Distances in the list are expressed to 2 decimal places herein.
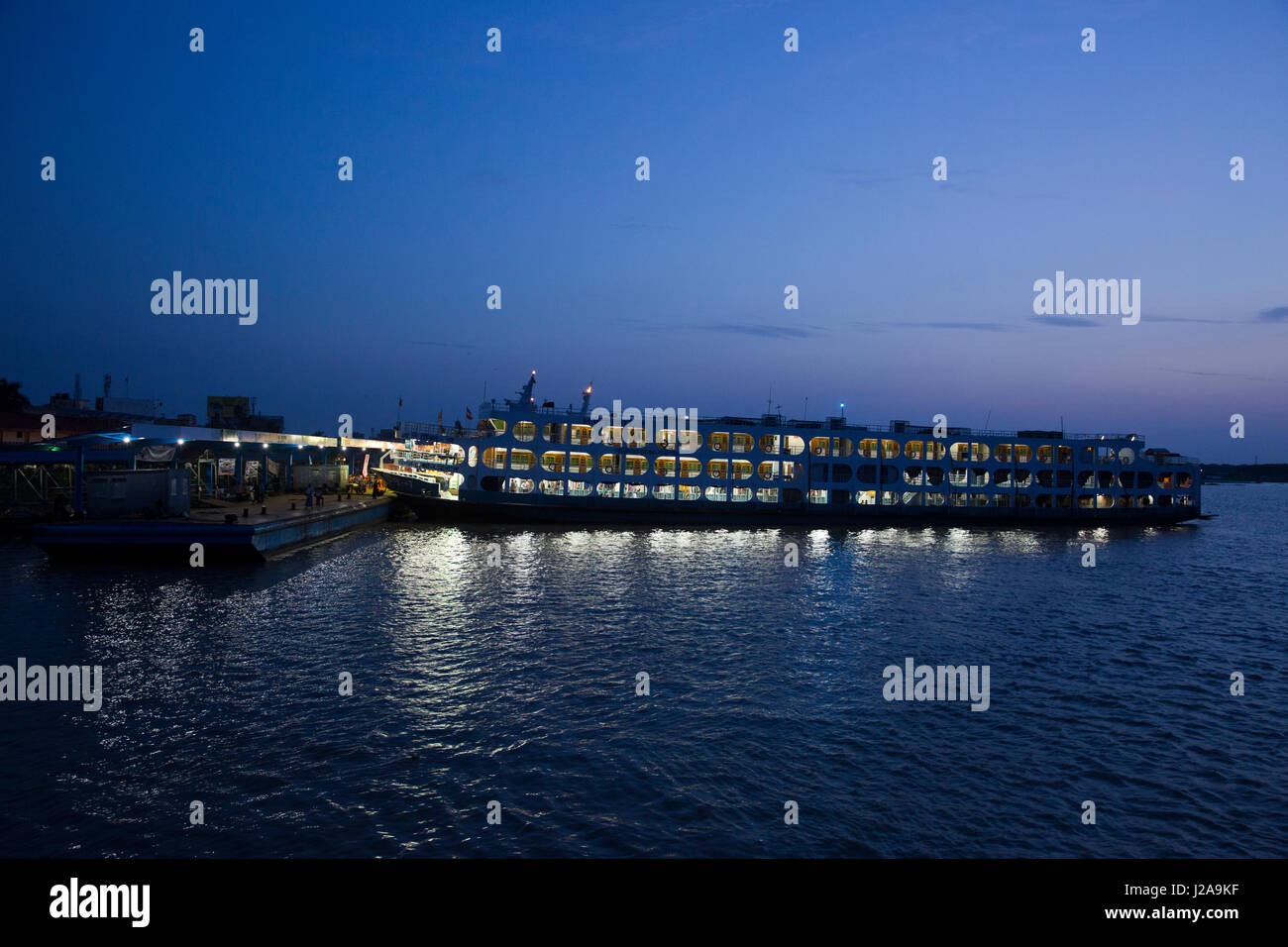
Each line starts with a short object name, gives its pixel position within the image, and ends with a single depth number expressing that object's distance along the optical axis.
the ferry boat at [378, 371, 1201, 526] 67.94
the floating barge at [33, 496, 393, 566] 39.19
